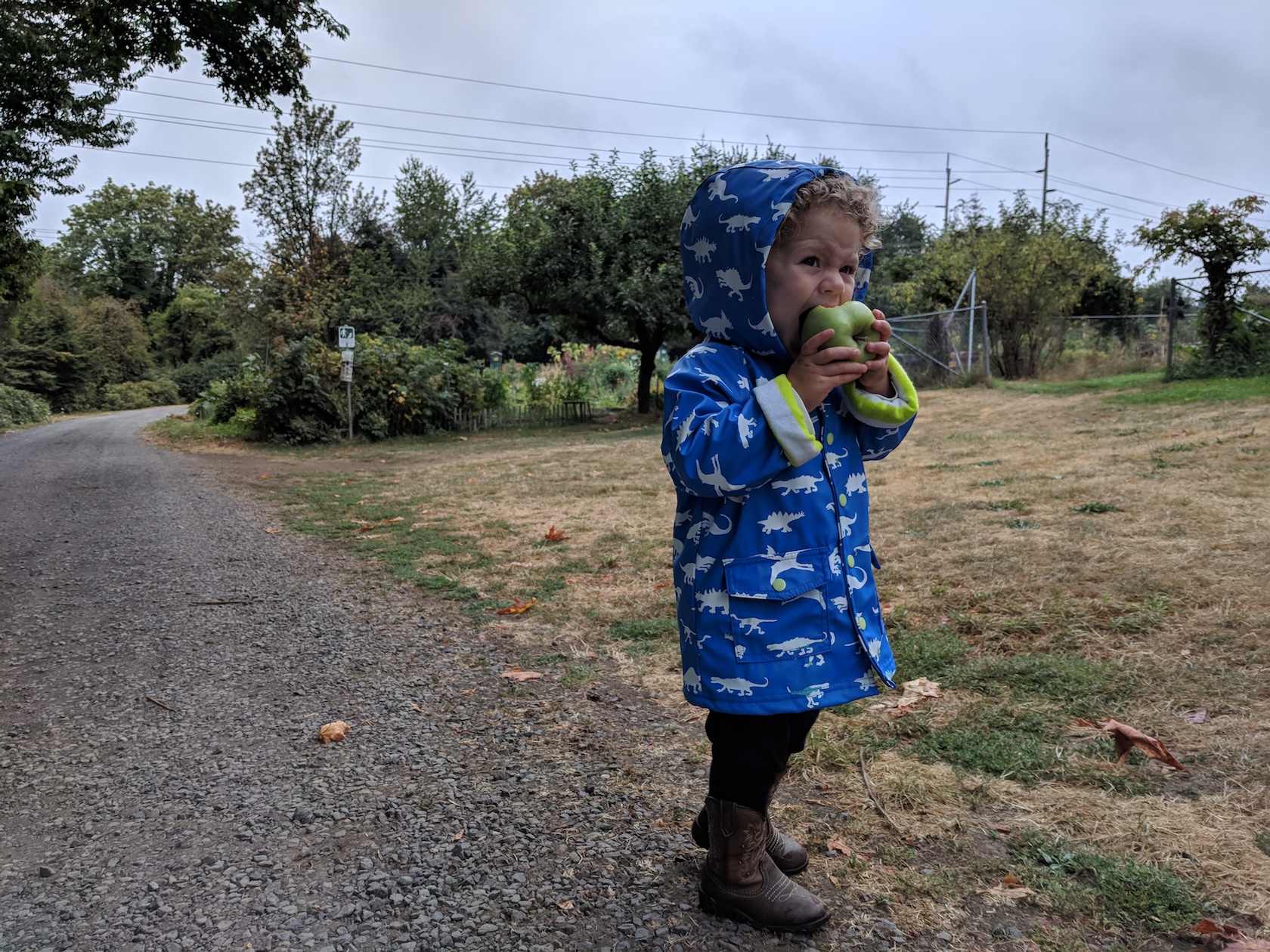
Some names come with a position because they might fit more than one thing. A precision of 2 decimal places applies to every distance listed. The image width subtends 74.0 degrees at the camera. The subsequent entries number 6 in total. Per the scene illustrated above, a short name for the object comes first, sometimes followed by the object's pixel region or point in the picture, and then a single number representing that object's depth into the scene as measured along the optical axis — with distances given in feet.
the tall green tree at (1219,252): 45.27
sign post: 55.62
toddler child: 5.69
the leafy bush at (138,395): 133.08
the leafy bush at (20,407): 92.43
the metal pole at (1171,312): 46.24
